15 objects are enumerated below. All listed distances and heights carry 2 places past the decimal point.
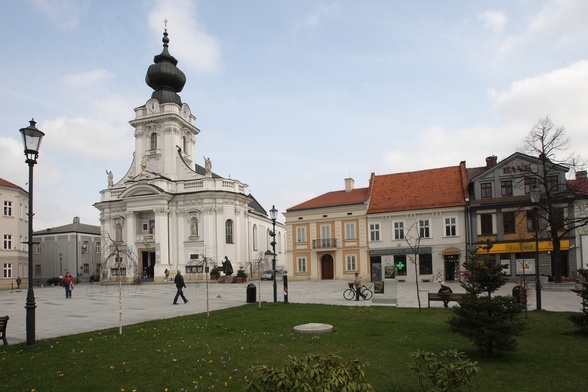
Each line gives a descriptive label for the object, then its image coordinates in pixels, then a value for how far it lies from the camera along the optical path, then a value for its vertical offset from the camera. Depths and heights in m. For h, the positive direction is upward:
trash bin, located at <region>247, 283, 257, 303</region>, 23.41 -3.30
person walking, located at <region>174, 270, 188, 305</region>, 23.66 -2.69
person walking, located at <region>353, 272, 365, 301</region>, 23.03 -3.08
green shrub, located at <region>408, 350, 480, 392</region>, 5.72 -1.89
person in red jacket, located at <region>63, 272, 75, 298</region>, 28.98 -3.17
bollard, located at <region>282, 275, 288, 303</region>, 22.59 -3.15
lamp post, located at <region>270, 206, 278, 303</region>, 23.05 +0.72
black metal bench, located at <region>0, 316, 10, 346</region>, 12.18 -2.42
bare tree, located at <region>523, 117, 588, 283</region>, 29.91 +1.49
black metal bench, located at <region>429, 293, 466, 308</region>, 18.09 -2.88
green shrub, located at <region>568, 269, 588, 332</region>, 12.03 -2.52
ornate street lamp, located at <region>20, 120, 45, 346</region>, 11.73 +1.48
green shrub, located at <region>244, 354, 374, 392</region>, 4.76 -1.60
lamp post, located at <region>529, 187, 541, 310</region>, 17.27 +0.31
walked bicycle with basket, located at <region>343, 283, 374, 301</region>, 23.56 -3.61
